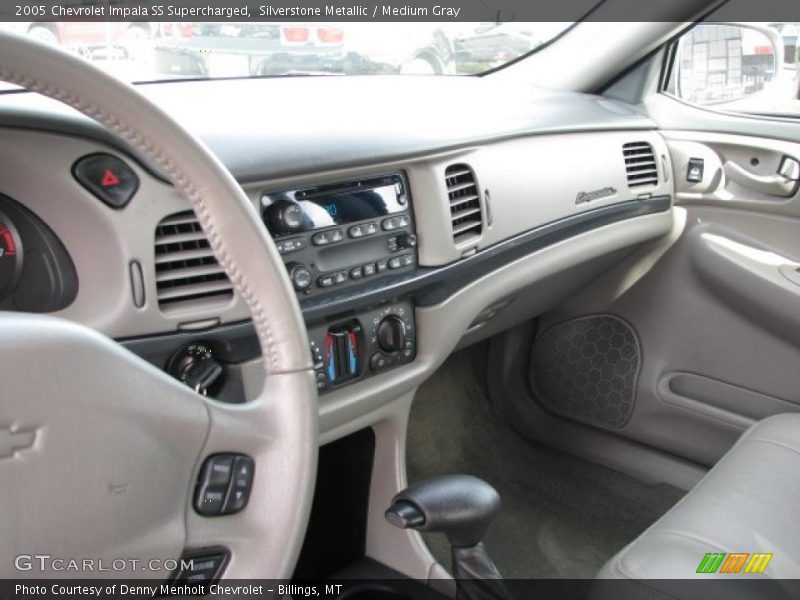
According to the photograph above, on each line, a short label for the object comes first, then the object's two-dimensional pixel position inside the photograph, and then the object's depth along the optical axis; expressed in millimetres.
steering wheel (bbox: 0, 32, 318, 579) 695
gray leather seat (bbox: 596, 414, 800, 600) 1209
